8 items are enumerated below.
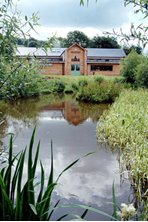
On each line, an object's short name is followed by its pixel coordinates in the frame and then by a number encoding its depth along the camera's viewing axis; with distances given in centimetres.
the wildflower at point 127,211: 105
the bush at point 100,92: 1306
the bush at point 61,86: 1722
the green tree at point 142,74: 1319
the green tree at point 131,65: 1498
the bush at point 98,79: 1503
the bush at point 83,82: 1517
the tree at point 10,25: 161
